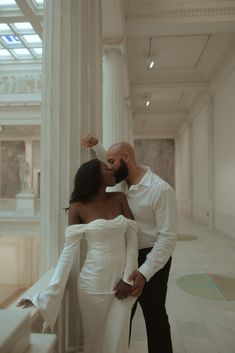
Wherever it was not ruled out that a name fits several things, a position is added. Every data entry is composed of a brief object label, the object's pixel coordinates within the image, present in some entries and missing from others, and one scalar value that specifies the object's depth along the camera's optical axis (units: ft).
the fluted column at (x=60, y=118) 9.05
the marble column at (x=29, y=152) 81.97
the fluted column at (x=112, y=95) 24.90
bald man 7.48
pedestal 53.93
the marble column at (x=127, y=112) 42.76
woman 6.66
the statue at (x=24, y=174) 63.40
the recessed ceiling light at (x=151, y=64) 38.24
